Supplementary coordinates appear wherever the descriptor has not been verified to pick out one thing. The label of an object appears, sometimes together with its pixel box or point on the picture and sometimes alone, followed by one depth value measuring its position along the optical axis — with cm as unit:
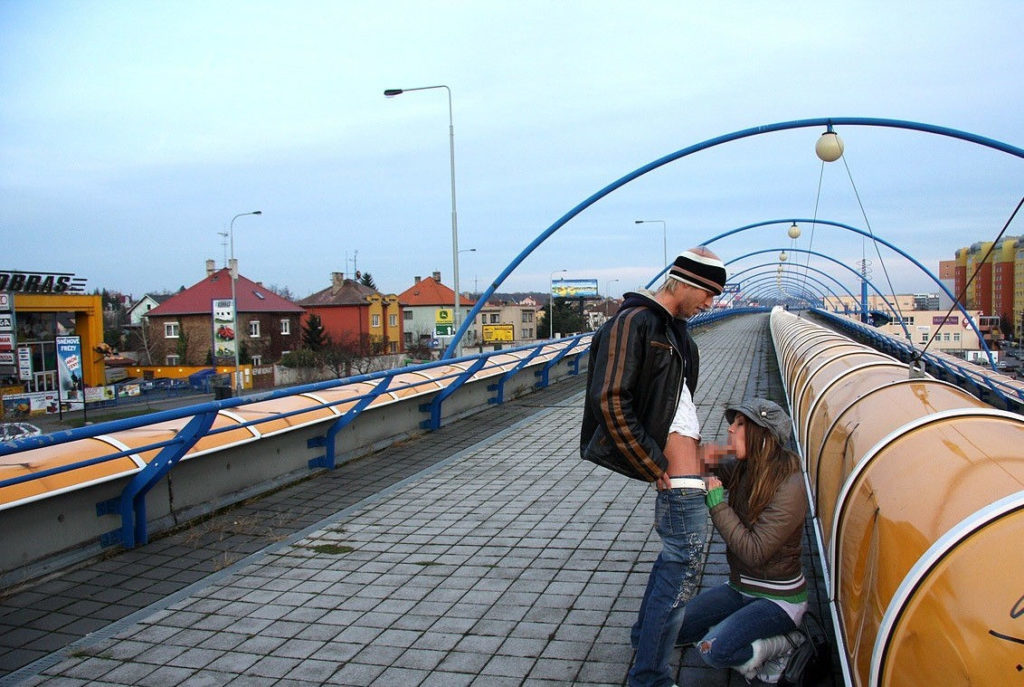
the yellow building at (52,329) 4244
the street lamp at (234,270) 4016
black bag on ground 341
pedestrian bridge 227
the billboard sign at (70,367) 3484
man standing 305
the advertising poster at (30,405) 3728
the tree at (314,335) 7088
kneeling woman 339
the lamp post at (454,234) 1959
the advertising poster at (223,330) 4897
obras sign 4234
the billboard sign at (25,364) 4012
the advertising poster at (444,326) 5685
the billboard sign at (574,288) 12256
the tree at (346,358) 6216
